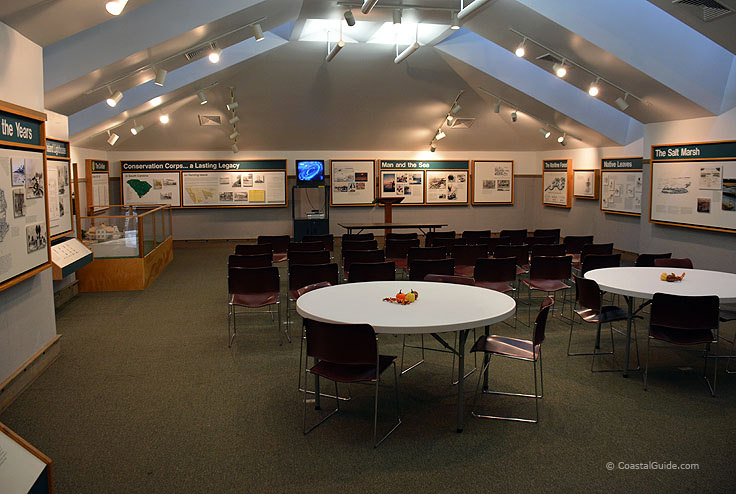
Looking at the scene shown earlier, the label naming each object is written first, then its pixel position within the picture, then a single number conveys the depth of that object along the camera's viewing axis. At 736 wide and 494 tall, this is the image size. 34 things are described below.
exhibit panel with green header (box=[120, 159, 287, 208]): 13.66
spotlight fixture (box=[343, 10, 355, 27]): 7.30
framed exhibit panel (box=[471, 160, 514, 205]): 15.33
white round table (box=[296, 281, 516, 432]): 3.63
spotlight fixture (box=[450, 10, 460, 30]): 6.82
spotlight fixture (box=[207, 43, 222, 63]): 7.25
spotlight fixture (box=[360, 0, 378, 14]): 6.05
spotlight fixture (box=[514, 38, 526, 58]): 7.56
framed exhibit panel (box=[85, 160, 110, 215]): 10.86
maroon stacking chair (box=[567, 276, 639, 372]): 5.01
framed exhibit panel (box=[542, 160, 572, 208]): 13.45
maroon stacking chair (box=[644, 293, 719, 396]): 4.39
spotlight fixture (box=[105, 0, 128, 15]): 4.50
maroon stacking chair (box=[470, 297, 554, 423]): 3.98
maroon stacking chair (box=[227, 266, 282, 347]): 5.84
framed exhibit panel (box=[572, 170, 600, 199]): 12.28
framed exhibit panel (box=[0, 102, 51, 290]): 4.35
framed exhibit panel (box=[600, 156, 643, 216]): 10.96
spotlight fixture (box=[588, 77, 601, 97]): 8.68
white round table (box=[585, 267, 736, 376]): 4.77
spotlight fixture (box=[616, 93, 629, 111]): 8.81
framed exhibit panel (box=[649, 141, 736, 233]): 8.02
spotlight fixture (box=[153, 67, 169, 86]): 7.07
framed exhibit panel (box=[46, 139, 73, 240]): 7.02
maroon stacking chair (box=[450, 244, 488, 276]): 7.53
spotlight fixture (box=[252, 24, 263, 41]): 7.27
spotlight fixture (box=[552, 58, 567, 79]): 8.08
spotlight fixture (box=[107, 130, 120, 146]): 10.15
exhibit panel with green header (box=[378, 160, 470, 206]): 14.85
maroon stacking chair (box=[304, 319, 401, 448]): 3.50
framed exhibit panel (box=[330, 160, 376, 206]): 14.52
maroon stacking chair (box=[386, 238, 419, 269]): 8.14
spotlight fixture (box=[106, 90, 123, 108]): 7.35
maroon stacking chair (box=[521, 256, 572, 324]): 6.54
